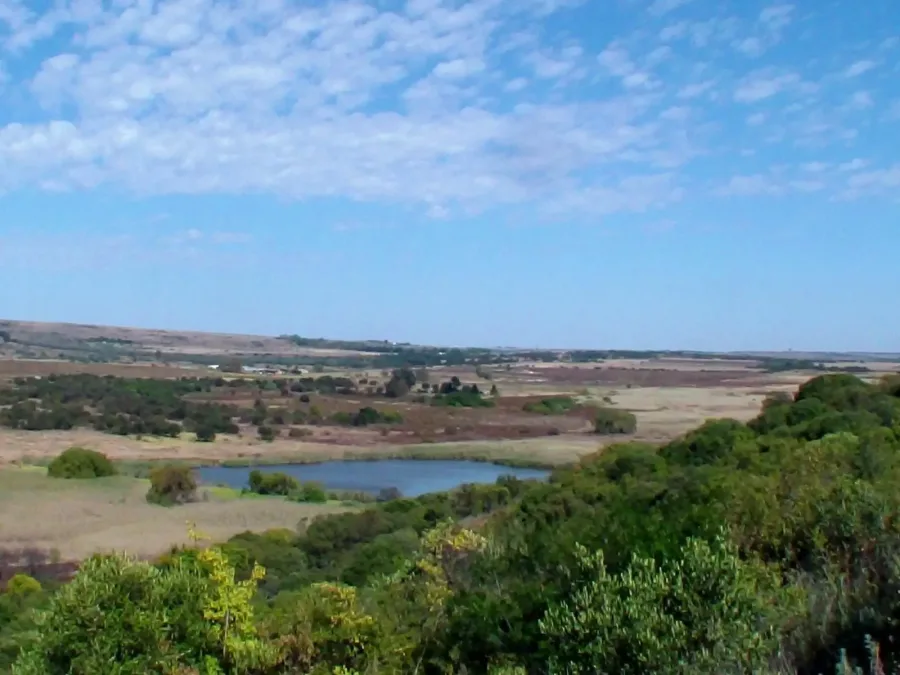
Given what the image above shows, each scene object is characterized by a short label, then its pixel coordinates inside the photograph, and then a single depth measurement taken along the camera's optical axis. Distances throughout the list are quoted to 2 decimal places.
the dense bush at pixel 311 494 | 43.09
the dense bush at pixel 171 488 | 40.47
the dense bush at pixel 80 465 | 45.93
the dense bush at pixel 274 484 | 45.84
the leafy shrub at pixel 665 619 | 8.64
